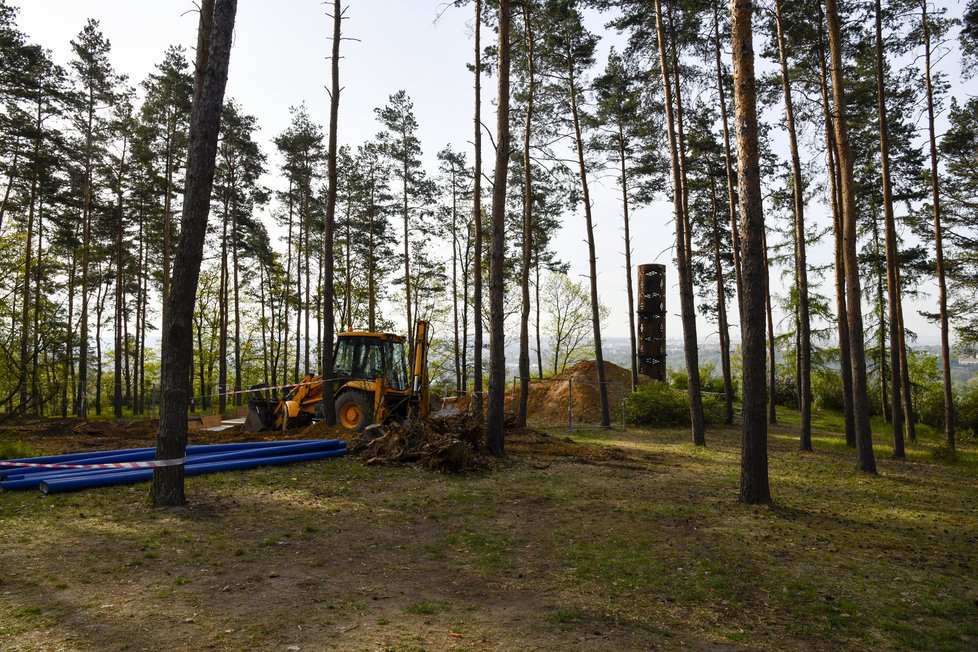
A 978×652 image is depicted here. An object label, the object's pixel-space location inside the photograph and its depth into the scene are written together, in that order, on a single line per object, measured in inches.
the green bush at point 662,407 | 695.1
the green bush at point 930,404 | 793.6
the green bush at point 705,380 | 955.3
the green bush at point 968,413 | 721.0
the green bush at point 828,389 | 985.5
